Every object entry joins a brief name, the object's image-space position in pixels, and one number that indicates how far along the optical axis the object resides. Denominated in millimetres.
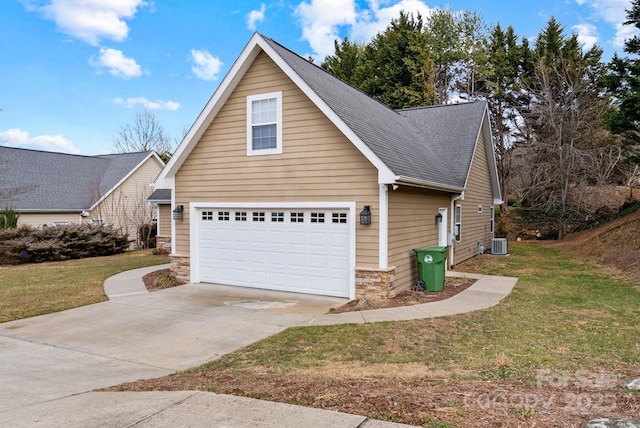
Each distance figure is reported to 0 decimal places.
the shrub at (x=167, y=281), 11382
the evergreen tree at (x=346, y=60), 35812
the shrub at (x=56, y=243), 17484
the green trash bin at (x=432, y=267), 10180
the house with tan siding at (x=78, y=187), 22422
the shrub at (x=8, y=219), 19047
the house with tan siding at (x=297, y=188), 9398
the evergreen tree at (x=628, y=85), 15648
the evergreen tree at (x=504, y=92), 29609
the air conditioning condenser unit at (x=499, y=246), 18031
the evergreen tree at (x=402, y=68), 29828
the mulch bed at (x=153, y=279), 11323
